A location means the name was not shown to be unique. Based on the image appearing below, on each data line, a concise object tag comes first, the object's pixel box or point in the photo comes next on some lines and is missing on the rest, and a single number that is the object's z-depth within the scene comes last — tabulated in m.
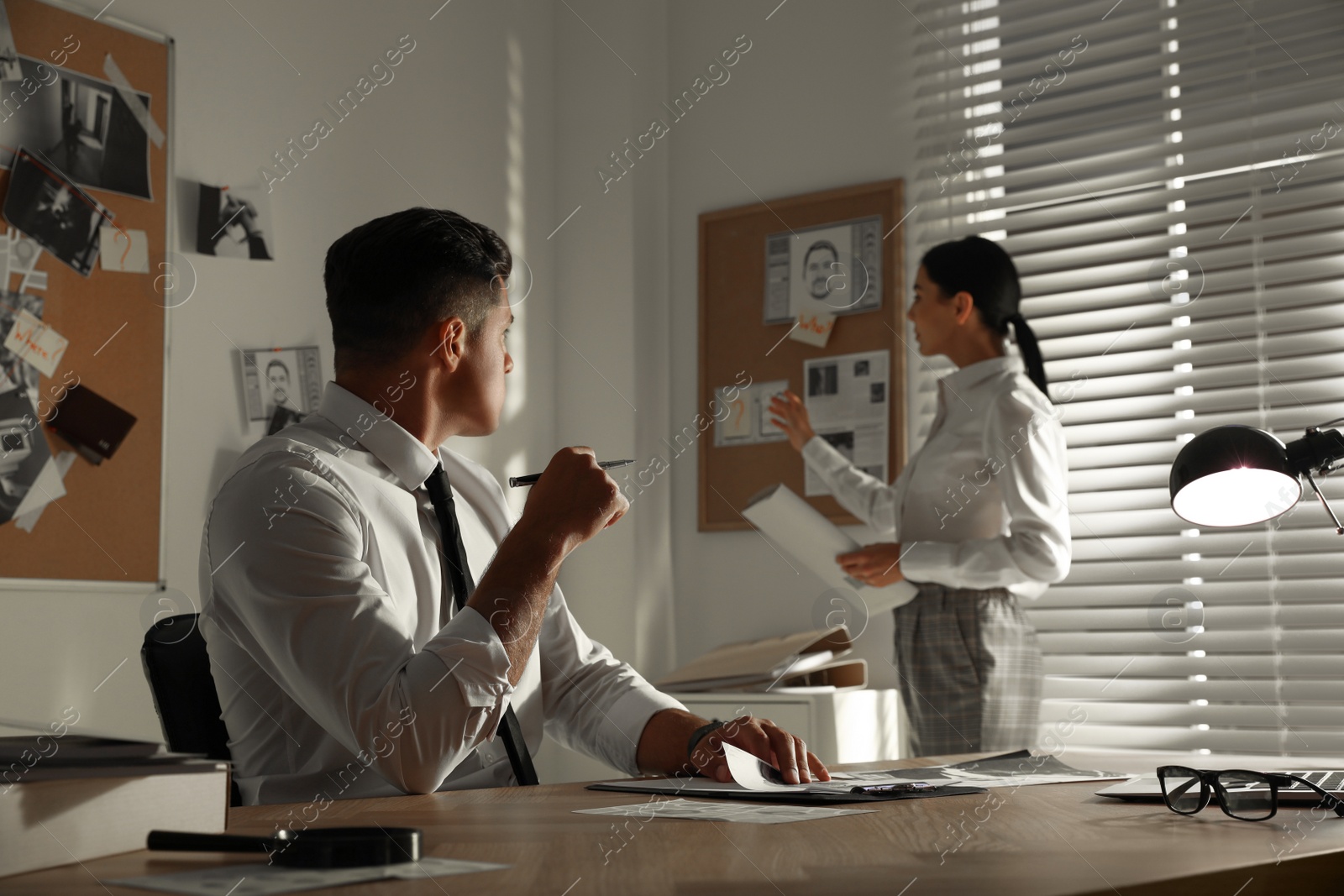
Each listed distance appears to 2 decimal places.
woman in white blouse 2.50
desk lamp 1.20
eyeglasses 0.91
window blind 2.92
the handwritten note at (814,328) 3.56
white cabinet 2.86
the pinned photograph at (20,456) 2.33
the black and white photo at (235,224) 2.79
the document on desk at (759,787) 1.04
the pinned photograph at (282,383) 2.86
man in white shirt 1.15
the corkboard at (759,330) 3.47
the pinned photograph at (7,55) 2.35
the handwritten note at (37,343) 2.38
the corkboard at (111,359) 2.42
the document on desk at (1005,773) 1.21
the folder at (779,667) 2.95
